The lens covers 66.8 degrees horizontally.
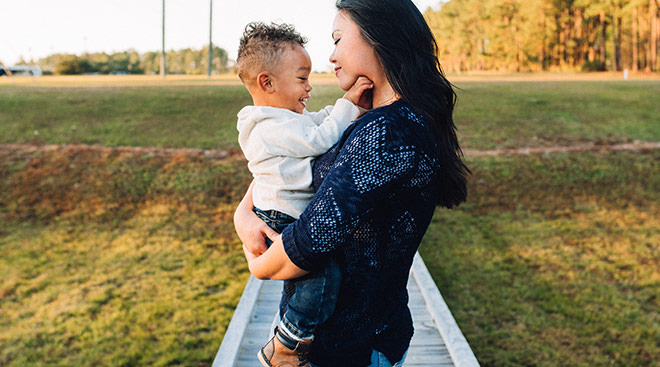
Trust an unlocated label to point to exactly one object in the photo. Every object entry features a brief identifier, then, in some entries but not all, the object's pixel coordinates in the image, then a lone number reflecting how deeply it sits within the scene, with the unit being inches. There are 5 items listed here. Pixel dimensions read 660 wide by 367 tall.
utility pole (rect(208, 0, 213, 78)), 1390.0
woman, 50.9
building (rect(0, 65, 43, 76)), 1875.0
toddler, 58.5
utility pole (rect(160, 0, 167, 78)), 1393.9
